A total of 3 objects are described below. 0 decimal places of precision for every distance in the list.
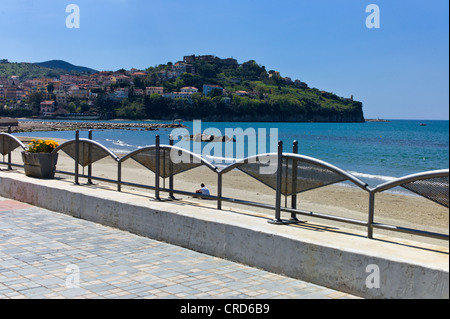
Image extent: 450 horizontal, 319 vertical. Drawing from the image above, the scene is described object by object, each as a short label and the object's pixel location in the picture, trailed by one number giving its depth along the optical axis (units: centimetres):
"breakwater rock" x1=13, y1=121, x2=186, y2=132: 10828
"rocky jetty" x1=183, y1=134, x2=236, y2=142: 7727
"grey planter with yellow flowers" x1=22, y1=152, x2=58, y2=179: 1062
